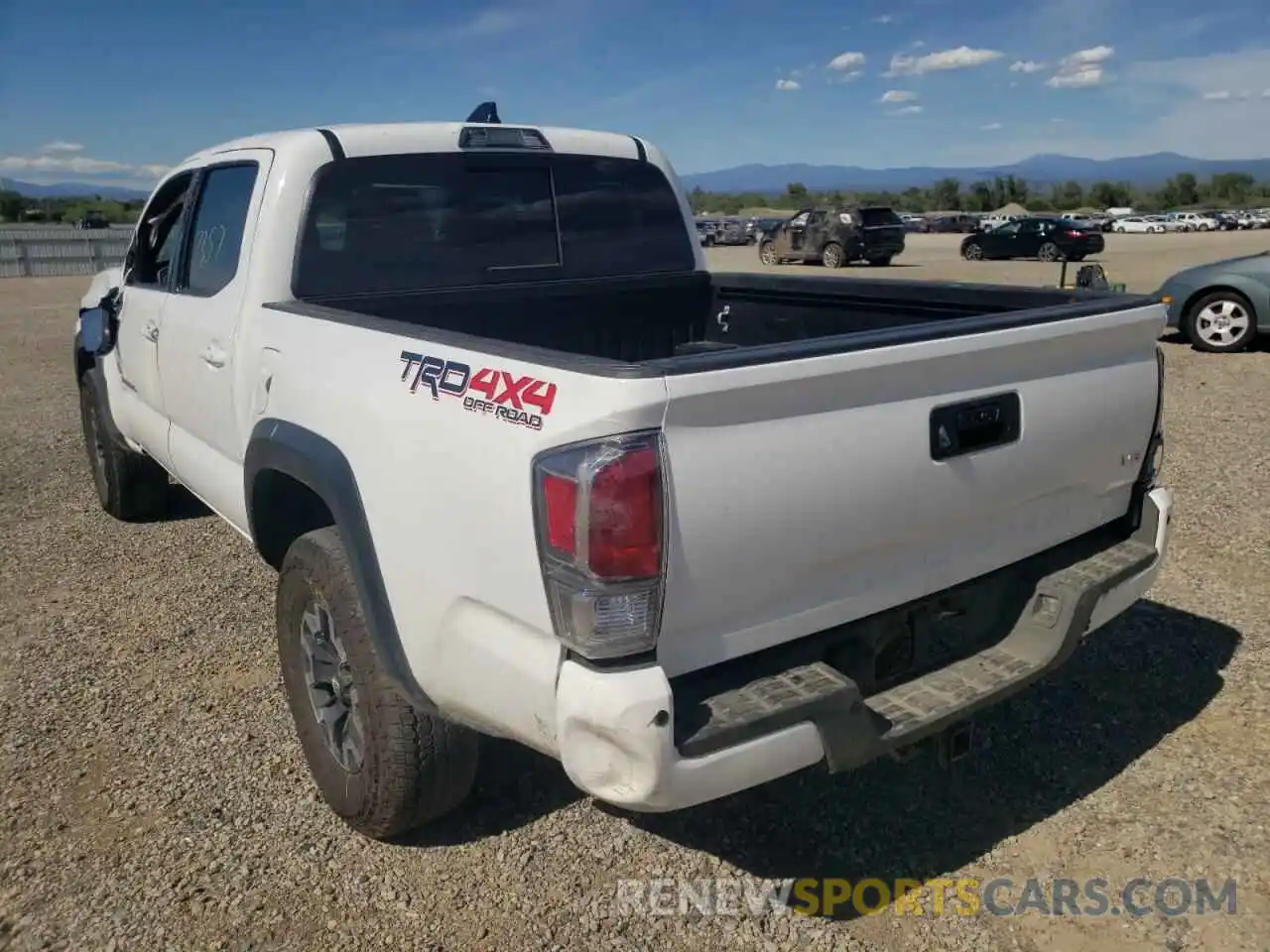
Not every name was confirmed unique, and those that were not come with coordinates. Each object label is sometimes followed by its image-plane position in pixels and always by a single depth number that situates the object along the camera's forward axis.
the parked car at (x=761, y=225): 29.31
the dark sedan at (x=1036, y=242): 29.00
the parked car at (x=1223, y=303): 10.92
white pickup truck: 2.12
